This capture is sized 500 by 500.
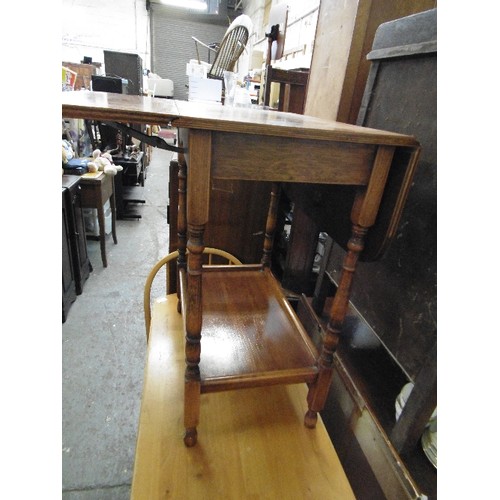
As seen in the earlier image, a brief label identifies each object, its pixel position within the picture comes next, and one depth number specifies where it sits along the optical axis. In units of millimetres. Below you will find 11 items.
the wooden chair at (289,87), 1772
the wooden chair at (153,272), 1129
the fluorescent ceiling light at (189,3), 6848
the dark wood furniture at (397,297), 715
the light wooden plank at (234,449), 691
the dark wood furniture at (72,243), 1715
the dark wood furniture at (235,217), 1479
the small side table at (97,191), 1970
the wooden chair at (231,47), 2234
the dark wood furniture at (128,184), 3135
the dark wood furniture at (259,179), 513
